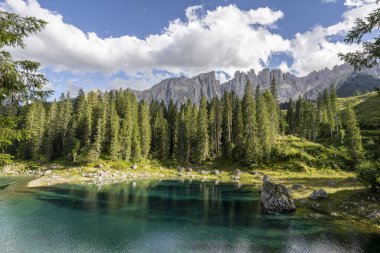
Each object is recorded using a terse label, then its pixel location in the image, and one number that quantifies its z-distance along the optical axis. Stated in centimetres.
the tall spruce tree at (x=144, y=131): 10681
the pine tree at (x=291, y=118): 13638
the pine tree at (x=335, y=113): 11400
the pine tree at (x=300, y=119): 12102
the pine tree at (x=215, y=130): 10769
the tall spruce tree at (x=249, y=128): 9050
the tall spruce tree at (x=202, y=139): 10200
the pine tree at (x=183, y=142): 10575
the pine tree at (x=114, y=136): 9581
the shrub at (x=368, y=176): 3794
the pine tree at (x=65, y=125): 10194
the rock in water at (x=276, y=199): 4231
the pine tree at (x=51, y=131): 10056
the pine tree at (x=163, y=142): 10900
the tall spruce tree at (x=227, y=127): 10388
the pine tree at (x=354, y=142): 7869
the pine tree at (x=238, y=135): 9744
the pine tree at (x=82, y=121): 9831
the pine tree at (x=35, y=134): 10056
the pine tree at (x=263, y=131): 9050
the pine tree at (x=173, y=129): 11118
